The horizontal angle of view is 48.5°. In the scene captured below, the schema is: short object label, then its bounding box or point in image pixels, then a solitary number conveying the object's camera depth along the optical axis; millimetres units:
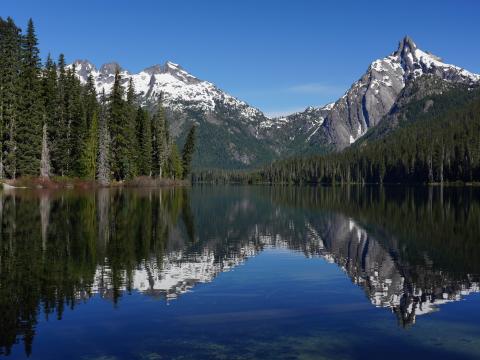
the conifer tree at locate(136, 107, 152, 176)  137112
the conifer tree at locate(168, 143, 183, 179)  161250
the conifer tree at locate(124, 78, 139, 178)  125062
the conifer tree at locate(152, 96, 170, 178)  149312
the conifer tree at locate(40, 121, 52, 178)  100075
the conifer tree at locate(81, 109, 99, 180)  110519
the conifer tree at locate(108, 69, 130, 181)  120938
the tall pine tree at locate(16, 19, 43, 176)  94812
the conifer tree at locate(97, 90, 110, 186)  112775
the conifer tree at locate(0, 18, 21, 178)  91125
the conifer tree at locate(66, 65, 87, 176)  111000
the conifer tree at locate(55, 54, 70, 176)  106438
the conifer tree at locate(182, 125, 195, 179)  176638
